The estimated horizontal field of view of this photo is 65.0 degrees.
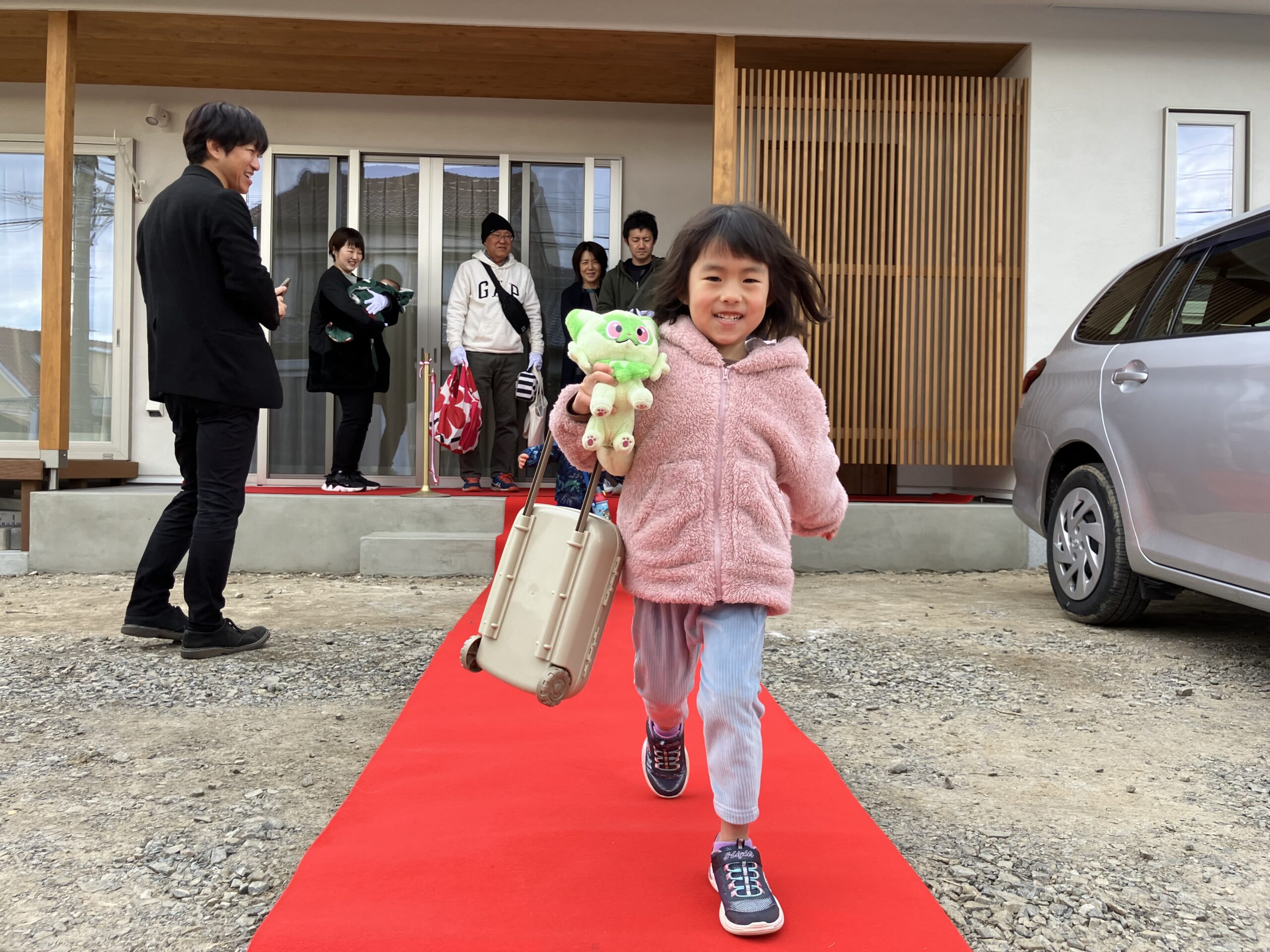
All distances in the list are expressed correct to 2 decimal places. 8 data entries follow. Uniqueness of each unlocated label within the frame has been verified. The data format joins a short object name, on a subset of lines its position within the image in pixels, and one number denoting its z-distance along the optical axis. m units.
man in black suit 3.70
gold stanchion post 6.91
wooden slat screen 6.68
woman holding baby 6.85
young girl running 1.85
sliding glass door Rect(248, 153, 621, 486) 7.80
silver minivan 3.47
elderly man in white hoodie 7.08
